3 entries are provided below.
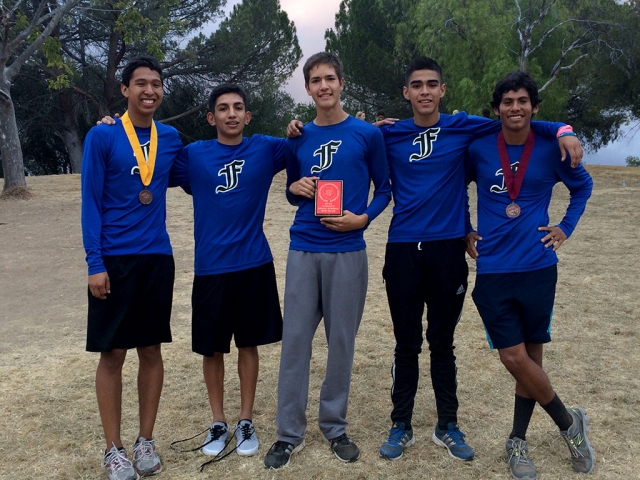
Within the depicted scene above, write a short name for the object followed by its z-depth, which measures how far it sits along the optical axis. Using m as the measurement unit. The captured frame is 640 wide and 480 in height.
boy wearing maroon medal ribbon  3.22
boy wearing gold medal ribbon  3.19
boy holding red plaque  3.31
